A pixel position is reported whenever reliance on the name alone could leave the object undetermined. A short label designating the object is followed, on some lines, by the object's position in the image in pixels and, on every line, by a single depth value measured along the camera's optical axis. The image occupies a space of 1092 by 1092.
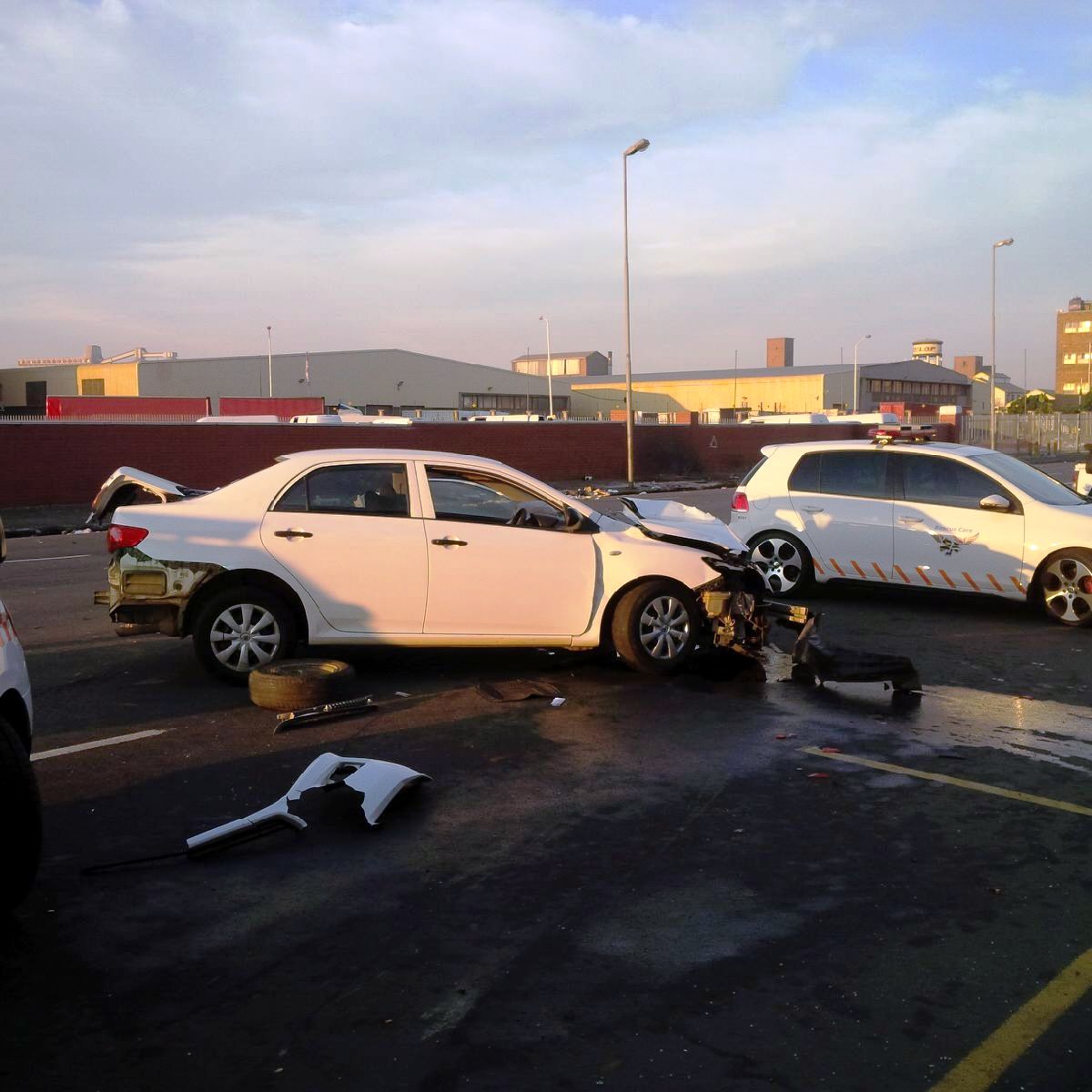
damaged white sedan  8.00
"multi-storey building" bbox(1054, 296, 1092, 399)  172.50
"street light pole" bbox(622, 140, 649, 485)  32.09
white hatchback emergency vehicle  10.86
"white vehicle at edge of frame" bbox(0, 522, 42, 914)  4.21
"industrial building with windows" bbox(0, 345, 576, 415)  66.06
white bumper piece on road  5.21
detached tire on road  7.32
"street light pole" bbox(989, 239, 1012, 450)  48.56
